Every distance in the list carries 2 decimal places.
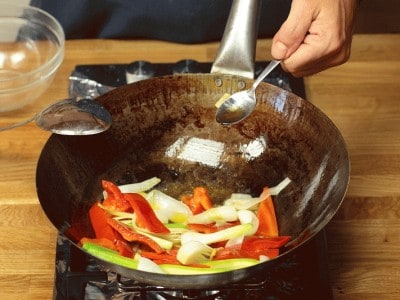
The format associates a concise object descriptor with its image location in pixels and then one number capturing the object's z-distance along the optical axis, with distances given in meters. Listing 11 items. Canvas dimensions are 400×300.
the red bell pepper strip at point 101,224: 1.19
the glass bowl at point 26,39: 1.65
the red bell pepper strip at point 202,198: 1.28
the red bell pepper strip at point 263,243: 1.14
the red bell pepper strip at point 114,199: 1.23
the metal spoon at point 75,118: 1.24
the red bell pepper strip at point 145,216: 1.19
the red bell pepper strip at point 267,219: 1.22
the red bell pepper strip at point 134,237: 1.16
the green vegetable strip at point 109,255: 1.08
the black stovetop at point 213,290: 1.13
